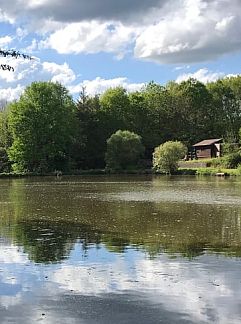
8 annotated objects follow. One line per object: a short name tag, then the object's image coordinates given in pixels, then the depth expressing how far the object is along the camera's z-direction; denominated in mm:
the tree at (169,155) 80188
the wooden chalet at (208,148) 97875
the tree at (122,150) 86812
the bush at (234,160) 81312
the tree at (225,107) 111875
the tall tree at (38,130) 86000
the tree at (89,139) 96125
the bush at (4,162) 89500
